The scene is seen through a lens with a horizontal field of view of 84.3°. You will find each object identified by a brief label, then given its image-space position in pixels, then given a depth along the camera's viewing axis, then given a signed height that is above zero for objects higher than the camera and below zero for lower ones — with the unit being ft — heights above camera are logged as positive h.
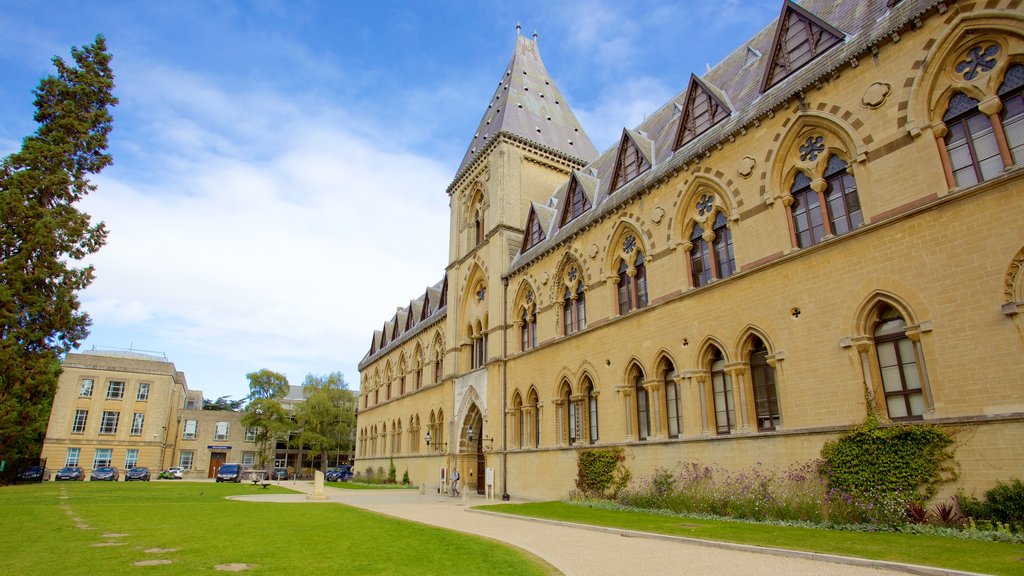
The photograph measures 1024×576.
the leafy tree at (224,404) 335.88 +28.87
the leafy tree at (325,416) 213.66 +13.69
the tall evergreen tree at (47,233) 70.59 +28.25
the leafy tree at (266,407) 196.03 +15.59
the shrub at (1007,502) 31.42 -3.07
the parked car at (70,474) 162.91 -4.96
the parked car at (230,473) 154.81 -4.97
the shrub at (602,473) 63.46 -2.54
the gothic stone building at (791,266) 36.29 +15.59
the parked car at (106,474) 162.20 -5.11
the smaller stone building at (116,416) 177.78 +12.59
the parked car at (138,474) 163.24 -5.23
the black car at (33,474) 147.43 -4.55
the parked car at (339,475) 177.58 -6.74
